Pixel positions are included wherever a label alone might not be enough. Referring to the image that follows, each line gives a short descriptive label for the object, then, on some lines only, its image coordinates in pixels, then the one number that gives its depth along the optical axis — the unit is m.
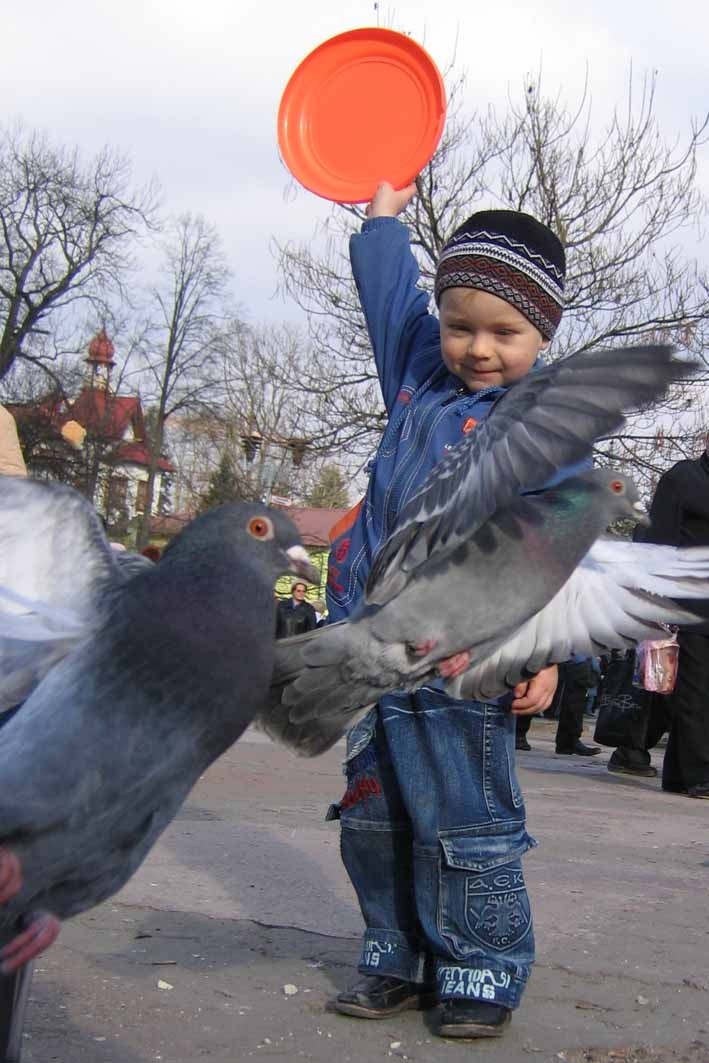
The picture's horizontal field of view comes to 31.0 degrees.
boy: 3.21
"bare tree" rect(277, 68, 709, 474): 18.12
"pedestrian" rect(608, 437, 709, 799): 8.03
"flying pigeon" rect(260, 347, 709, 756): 2.38
